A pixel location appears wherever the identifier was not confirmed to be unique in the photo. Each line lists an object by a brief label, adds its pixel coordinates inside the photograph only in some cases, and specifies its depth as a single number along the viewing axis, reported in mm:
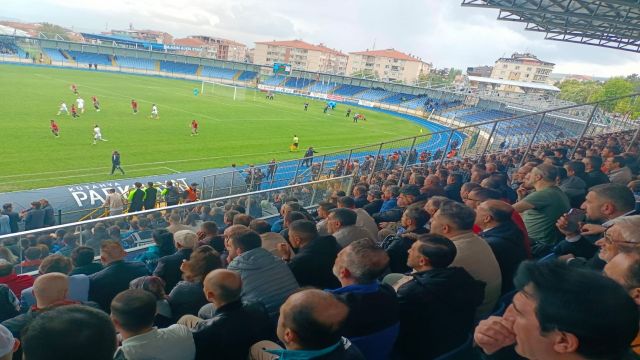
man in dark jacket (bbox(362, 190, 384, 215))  6820
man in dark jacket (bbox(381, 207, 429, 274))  4055
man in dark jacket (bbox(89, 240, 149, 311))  3773
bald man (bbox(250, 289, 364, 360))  1966
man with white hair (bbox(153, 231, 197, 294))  4094
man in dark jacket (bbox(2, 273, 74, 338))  2910
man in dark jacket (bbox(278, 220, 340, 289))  3615
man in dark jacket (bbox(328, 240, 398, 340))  2506
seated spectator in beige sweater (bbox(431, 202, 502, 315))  3164
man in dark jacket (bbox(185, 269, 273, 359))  2592
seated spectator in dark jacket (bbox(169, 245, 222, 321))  3365
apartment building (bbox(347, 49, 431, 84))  124812
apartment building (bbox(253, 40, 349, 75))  131625
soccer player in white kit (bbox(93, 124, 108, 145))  21125
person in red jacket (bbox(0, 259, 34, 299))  3975
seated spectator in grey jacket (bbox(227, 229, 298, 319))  3146
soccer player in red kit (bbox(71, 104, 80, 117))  26075
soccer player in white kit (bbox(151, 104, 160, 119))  29556
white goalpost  50031
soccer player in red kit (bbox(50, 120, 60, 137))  20812
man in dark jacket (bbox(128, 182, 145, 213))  11438
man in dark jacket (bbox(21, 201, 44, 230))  10109
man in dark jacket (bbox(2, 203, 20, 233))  9867
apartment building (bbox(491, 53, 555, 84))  114500
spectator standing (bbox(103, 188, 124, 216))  11703
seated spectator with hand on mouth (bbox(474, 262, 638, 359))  1326
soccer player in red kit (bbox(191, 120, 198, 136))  26438
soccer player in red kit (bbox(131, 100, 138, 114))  29795
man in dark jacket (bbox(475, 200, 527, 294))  3570
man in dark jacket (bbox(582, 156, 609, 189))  6648
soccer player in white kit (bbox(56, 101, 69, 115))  26573
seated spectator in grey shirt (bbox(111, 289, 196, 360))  2398
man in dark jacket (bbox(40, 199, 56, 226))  10570
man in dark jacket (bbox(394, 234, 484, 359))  2730
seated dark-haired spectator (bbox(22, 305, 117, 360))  1623
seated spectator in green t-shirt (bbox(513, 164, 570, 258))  4738
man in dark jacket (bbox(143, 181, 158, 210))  11594
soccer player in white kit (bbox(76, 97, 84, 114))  27266
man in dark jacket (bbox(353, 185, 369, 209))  7366
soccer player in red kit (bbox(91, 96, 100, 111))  29250
